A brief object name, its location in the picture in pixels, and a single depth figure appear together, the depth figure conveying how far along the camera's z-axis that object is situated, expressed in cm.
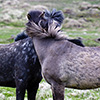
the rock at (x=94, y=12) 18491
